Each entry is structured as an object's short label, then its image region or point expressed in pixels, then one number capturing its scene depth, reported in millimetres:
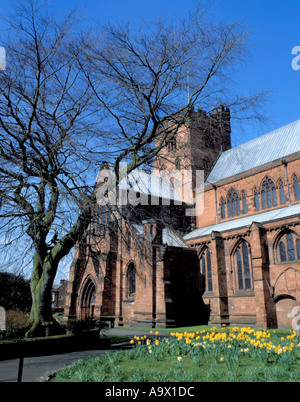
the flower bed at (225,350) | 6366
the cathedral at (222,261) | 20328
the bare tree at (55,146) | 9688
